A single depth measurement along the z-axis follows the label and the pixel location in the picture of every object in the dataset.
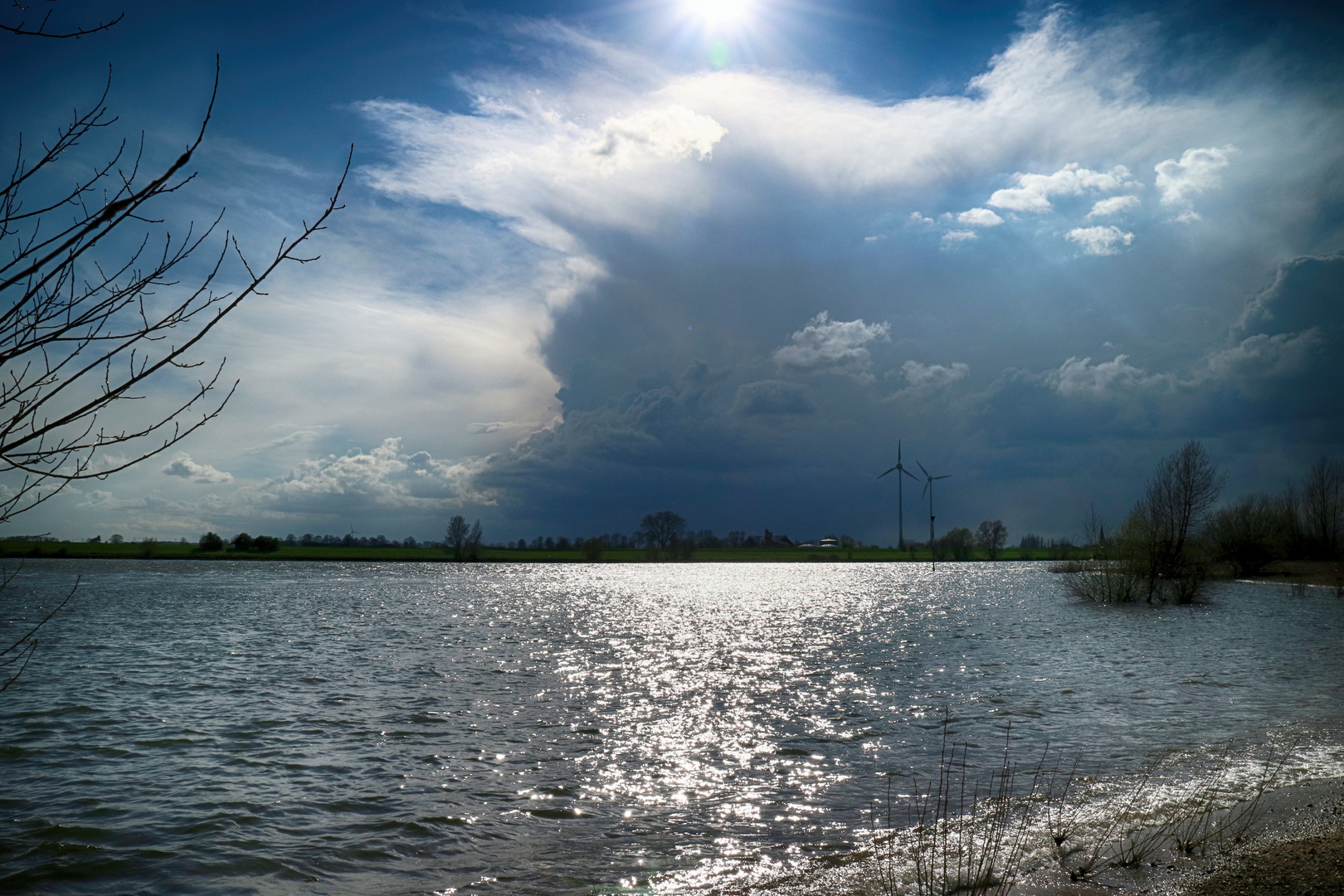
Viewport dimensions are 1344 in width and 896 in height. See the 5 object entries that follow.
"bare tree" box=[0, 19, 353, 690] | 3.61
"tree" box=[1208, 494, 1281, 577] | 92.06
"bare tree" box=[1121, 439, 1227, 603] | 62.28
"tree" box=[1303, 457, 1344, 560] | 99.31
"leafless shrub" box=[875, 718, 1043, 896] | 8.92
